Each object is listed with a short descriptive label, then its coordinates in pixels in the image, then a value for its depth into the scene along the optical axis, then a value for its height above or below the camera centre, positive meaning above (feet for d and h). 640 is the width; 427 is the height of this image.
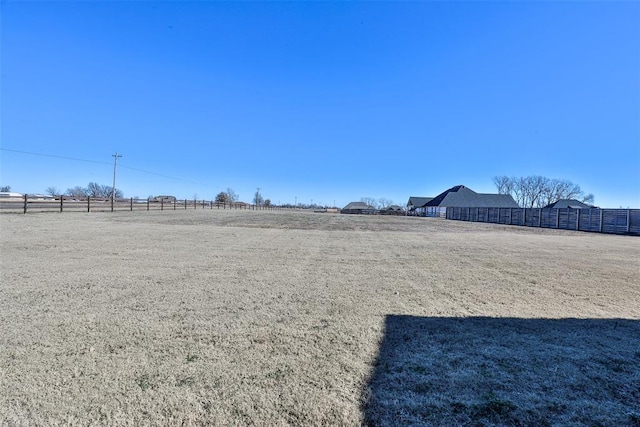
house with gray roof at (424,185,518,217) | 191.11 +12.18
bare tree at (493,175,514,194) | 255.09 +29.33
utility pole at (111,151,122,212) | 139.07 +16.25
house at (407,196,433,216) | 233.76 +10.57
